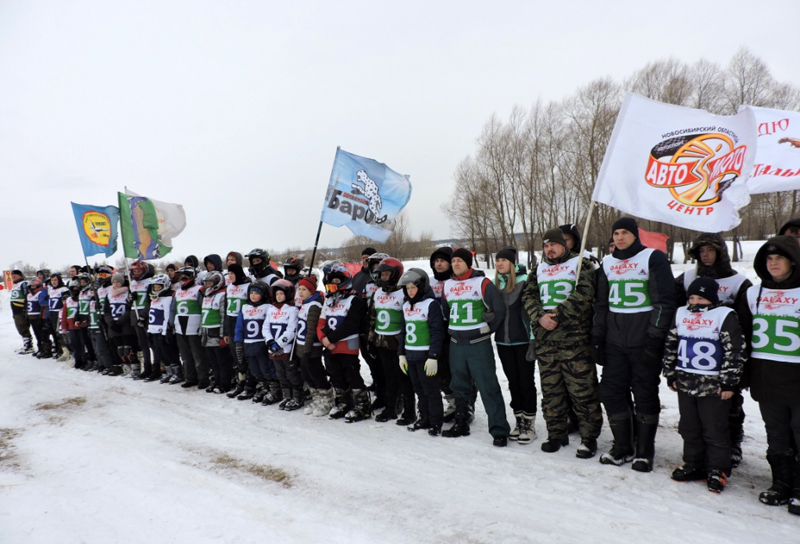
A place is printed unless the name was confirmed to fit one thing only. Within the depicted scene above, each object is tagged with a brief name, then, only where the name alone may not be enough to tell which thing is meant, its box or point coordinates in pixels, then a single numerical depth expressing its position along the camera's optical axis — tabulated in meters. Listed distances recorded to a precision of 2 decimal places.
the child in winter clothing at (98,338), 10.19
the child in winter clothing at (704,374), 3.65
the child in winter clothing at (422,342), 5.32
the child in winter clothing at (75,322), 10.88
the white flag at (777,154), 4.12
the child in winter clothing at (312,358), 6.30
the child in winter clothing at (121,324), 9.57
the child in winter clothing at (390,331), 5.79
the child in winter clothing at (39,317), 12.51
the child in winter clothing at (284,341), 6.60
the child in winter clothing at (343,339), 6.04
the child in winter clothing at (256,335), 6.97
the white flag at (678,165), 4.04
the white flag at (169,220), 10.84
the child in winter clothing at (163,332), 8.66
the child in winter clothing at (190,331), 8.12
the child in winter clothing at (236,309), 7.45
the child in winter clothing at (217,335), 7.70
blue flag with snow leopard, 7.53
